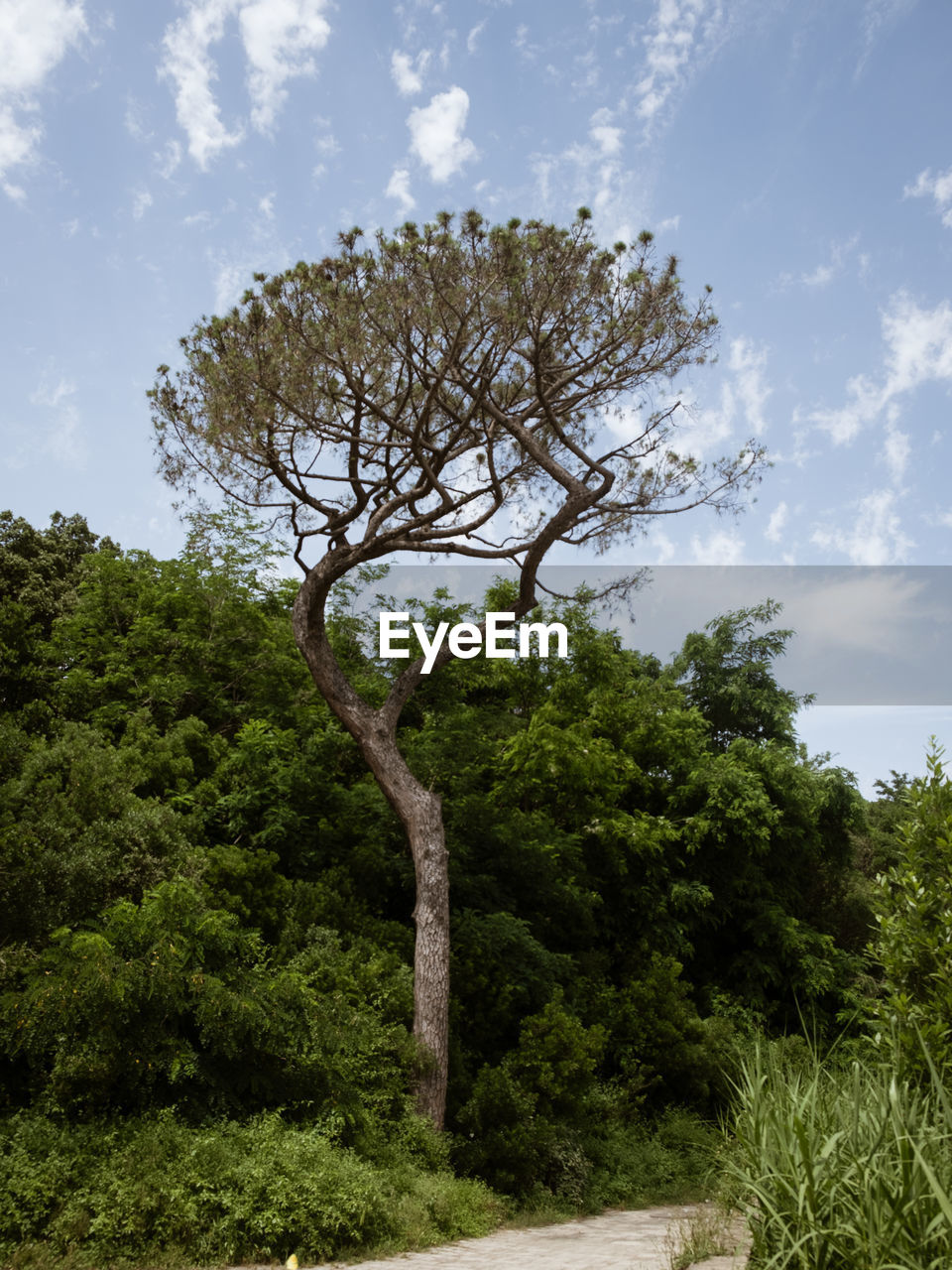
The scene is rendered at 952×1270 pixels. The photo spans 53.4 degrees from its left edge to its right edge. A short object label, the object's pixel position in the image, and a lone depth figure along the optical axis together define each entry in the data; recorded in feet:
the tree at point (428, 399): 32.50
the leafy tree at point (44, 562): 62.59
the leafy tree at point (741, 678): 65.05
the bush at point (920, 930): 15.05
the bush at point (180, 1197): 17.89
